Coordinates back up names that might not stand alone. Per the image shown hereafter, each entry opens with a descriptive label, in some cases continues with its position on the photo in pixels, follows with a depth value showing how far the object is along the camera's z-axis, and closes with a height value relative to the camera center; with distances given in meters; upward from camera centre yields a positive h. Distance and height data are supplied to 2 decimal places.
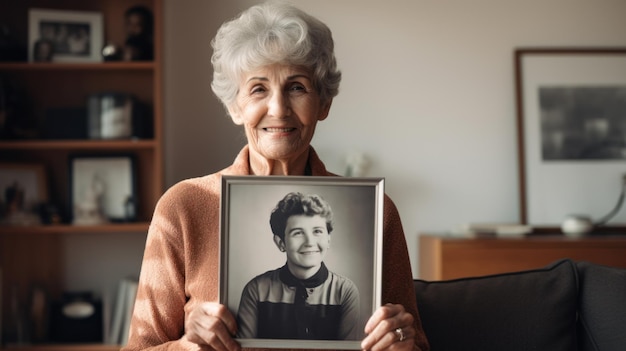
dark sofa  1.56 -0.27
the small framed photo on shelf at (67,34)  3.34 +0.76
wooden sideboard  3.35 -0.30
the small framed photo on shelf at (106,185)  3.32 +0.05
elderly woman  1.30 +0.09
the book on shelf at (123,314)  3.28 -0.53
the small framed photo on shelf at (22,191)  3.29 +0.03
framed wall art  3.83 +0.31
